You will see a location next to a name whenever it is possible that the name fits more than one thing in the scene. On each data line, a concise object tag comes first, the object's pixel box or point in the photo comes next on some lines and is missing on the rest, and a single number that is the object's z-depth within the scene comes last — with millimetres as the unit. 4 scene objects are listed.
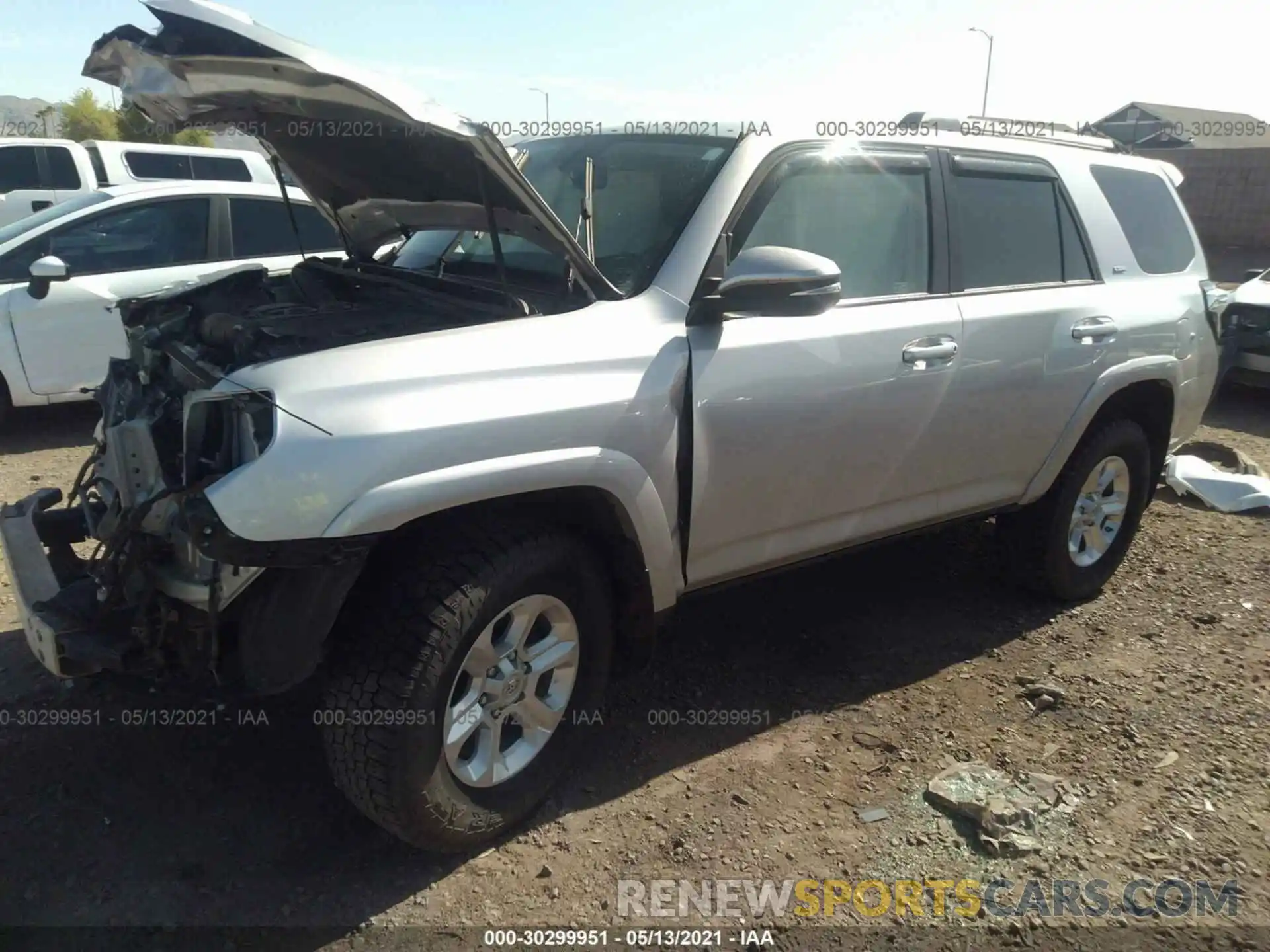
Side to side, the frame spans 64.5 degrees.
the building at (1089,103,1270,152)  30672
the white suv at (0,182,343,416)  6254
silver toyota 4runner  2426
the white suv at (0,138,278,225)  11016
